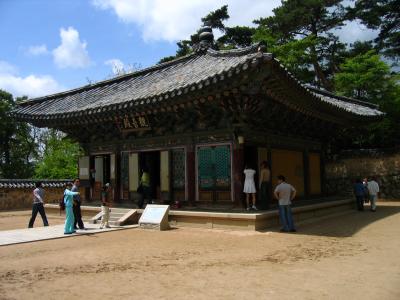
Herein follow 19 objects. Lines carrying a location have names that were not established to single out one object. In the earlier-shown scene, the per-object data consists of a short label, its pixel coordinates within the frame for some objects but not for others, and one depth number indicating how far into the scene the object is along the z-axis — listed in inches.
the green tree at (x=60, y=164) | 1272.1
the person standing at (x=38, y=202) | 498.8
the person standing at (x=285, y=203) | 434.3
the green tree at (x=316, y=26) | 1159.0
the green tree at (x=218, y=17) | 1373.0
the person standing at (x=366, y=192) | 720.3
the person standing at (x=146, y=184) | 560.7
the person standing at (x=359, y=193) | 663.1
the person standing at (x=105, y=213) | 487.8
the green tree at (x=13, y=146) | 1403.8
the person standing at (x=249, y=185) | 469.1
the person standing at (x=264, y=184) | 487.0
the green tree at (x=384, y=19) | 1080.2
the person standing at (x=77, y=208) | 465.5
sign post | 474.6
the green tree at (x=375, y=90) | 896.9
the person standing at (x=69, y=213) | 448.8
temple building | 461.7
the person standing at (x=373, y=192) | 655.8
